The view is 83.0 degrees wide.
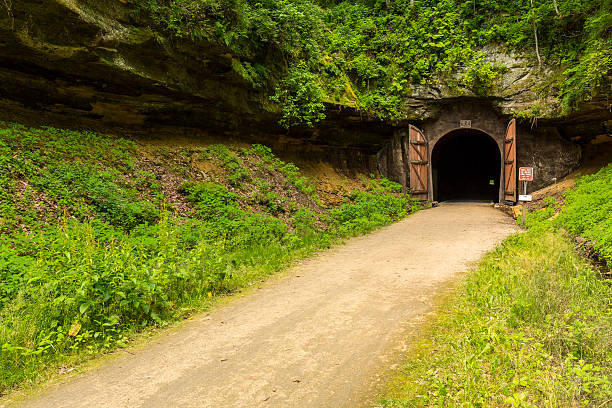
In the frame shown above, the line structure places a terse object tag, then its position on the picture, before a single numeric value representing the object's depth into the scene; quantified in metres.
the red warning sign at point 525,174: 11.60
